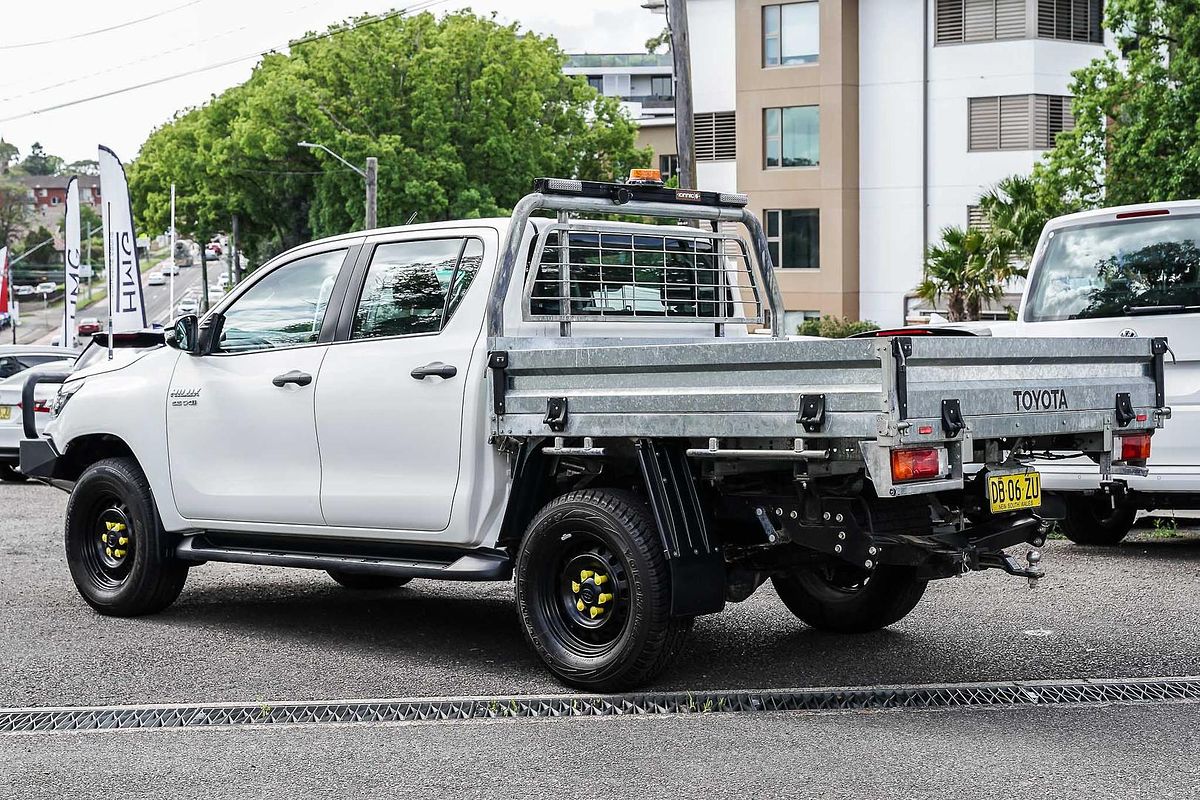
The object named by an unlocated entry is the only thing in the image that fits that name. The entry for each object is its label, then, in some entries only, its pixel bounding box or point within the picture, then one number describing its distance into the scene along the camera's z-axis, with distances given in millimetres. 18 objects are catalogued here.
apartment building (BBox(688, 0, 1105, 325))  39500
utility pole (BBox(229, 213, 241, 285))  63925
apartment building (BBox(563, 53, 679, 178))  101625
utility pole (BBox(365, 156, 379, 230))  35562
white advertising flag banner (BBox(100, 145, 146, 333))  23625
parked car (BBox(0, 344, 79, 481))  16516
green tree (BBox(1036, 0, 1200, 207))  25641
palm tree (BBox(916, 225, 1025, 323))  29766
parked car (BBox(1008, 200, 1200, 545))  9750
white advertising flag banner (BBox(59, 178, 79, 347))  31016
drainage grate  6191
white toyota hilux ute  5961
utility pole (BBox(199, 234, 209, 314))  77900
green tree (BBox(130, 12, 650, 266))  45875
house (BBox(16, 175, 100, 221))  185250
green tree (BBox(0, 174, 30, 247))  127125
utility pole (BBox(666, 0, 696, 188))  20719
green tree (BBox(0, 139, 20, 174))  186475
